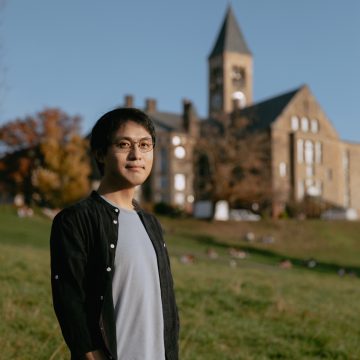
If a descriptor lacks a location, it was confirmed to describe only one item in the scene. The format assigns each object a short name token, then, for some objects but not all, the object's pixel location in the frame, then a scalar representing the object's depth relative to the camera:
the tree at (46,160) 46.50
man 2.48
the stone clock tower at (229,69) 83.00
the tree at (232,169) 44.00
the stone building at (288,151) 56.09
